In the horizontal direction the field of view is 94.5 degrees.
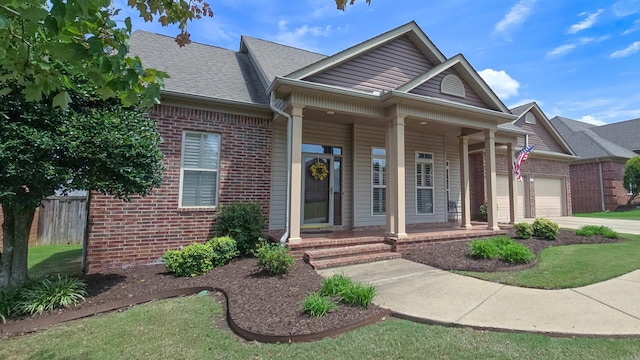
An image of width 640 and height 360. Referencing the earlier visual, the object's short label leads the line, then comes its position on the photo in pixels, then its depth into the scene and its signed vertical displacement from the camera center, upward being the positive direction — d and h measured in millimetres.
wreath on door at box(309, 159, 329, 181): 8563 +874
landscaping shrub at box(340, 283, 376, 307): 3891 -1257
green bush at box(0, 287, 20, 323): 4098 -1533
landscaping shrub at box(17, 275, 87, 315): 4223 -1484
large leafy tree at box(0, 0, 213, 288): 1874 +902
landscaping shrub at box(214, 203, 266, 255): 6629 -611
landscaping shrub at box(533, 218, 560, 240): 8055 -711
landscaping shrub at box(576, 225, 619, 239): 8375 -801
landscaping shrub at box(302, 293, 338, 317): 3644 -1327
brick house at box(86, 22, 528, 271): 6504 +1719
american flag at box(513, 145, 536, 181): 9734 +1455
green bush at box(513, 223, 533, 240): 8062 -751
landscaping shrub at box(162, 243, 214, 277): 5703 -1212
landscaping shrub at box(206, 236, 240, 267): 6129 -1070
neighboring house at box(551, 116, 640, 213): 18016 +2040
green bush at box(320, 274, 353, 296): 4141 -1216
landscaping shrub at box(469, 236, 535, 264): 5875 -979
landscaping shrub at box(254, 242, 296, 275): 5195 -1082
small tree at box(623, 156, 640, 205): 17359 +1719
